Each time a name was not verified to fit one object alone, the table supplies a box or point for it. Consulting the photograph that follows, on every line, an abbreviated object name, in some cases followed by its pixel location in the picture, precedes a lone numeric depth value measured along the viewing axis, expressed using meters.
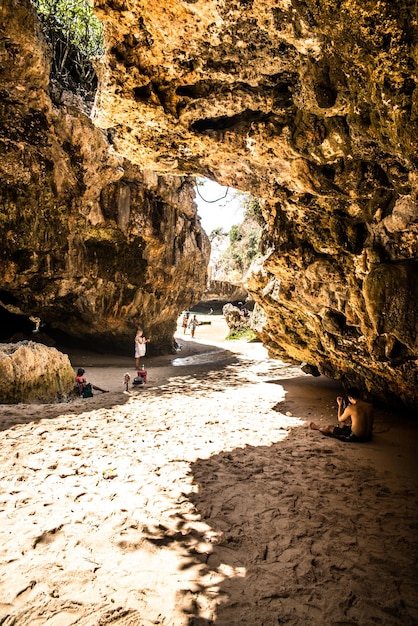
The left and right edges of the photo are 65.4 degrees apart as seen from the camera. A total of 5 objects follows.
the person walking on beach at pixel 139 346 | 13.21
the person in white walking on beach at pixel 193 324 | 26.14
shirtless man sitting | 6.28
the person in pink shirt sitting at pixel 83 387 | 9.49
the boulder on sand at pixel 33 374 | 8.51
